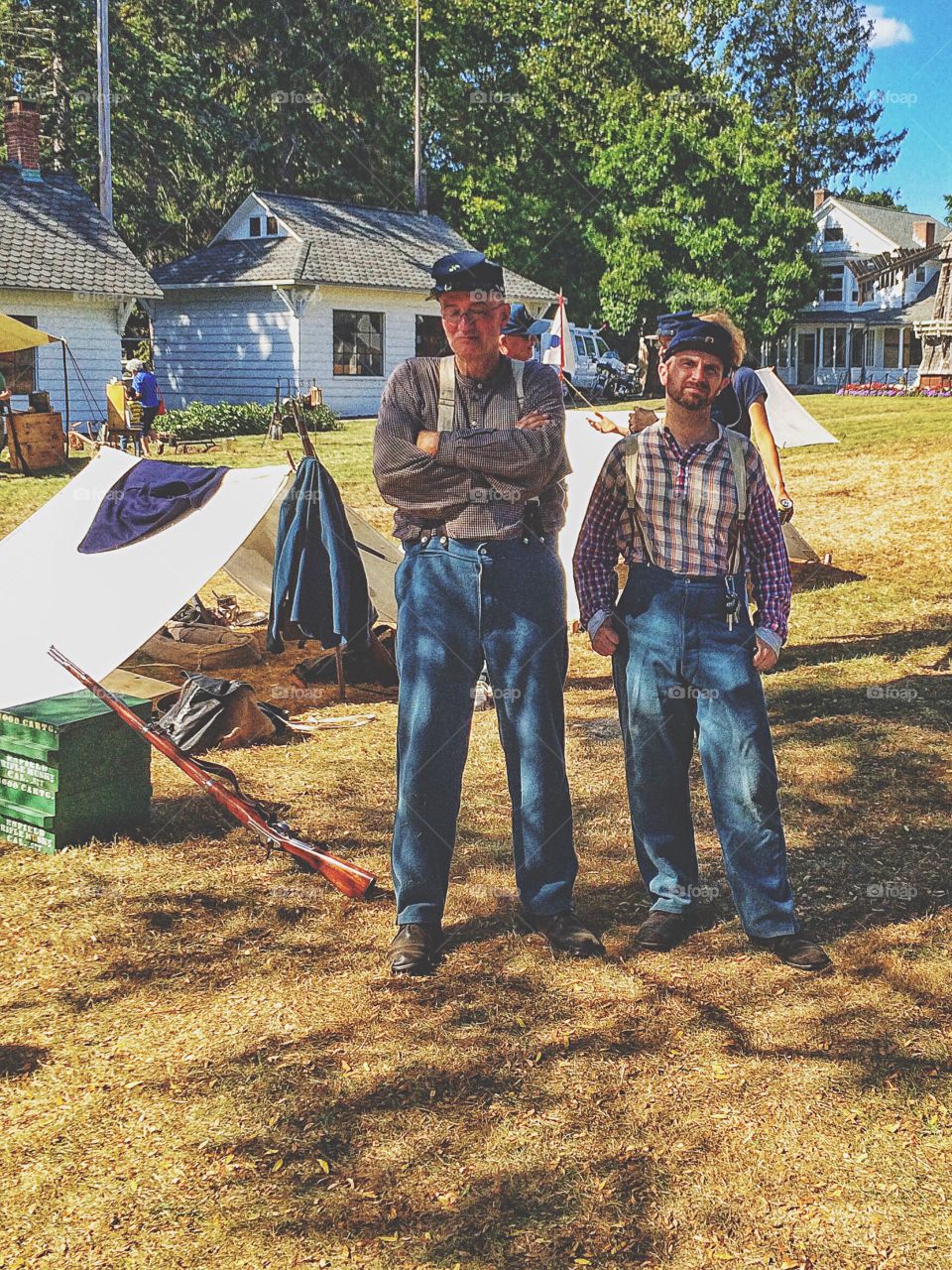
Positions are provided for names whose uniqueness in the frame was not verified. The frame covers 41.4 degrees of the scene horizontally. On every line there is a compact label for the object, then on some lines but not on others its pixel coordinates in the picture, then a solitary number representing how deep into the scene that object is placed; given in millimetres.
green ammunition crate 5148
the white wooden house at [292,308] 28688
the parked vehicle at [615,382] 36531
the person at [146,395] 21578
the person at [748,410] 4183
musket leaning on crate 4660
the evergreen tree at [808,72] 53781
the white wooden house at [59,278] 23750
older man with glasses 3861
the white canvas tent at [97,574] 6867
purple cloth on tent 7410
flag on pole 11281
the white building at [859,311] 52031
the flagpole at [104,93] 25453
